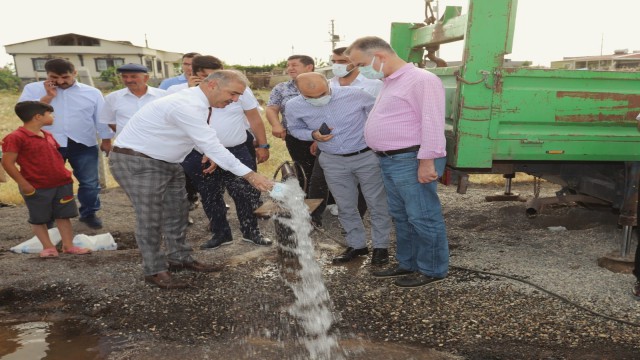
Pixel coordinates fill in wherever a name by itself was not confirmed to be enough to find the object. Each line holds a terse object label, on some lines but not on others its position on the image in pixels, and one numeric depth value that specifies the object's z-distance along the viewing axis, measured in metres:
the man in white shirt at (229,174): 4.26
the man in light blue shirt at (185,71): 5.26
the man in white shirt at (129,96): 4.84
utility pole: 31.87
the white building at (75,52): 35.44
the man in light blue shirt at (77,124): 4.89
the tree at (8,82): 29.47
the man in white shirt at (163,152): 3.29
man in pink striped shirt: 3.12
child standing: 3.94
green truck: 3.41
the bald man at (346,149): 3.85
